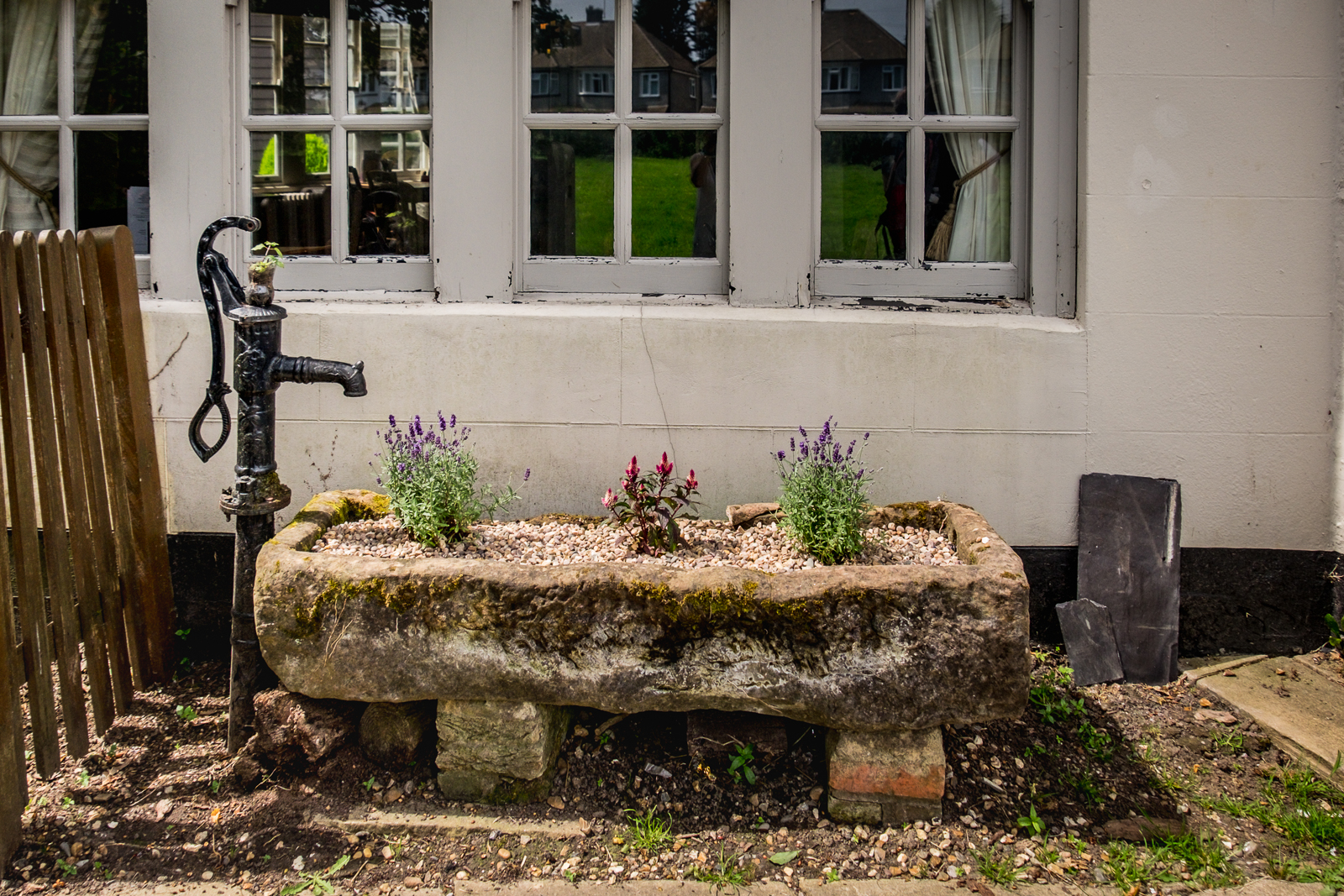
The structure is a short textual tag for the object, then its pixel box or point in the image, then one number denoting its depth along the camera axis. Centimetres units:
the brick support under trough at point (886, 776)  289
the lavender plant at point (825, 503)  320
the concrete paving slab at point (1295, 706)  324
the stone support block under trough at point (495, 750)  294
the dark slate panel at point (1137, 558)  383
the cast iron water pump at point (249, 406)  313
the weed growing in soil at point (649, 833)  283
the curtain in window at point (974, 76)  398
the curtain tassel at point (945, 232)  404
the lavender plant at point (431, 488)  330
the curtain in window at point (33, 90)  410
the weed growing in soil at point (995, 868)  270
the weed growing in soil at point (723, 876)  268
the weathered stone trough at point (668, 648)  280
